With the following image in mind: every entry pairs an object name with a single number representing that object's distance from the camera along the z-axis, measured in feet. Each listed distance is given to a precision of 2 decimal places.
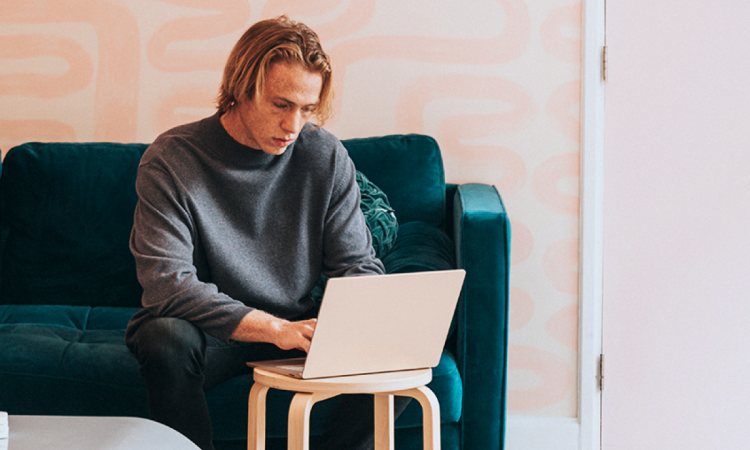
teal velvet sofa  15.45
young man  14.76
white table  10.82
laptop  13.84
